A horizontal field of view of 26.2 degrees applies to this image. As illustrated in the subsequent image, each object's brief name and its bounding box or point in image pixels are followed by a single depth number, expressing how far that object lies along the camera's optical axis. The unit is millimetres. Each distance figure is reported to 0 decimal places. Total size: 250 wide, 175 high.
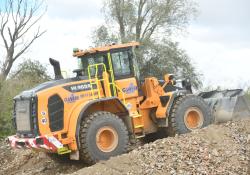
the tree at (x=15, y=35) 31391
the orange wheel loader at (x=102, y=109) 10828
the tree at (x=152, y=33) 28734
